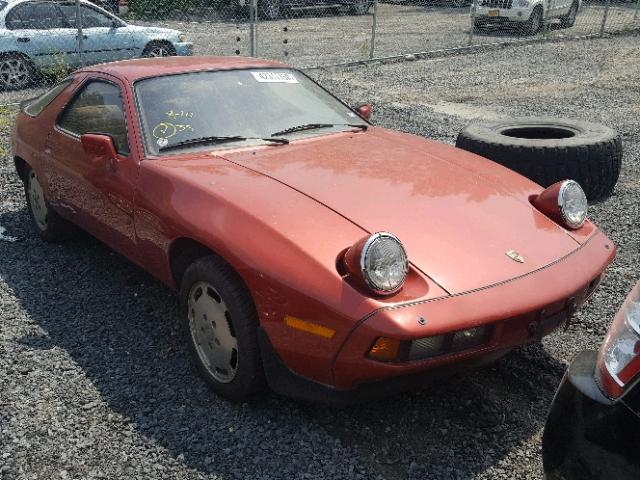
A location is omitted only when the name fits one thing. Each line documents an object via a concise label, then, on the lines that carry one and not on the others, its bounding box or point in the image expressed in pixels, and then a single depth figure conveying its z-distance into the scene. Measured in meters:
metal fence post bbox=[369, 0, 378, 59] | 12.17
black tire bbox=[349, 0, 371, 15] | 20.19
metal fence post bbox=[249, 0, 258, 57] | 10.47
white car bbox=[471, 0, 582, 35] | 15.88
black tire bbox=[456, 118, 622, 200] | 4.81
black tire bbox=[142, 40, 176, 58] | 10.98
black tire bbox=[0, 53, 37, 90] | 9.80
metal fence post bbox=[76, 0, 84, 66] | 9.65
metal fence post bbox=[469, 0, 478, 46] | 13.42
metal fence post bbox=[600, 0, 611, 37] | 15.78
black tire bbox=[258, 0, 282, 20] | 18.02
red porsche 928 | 2.41
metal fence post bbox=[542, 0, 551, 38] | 16.02
